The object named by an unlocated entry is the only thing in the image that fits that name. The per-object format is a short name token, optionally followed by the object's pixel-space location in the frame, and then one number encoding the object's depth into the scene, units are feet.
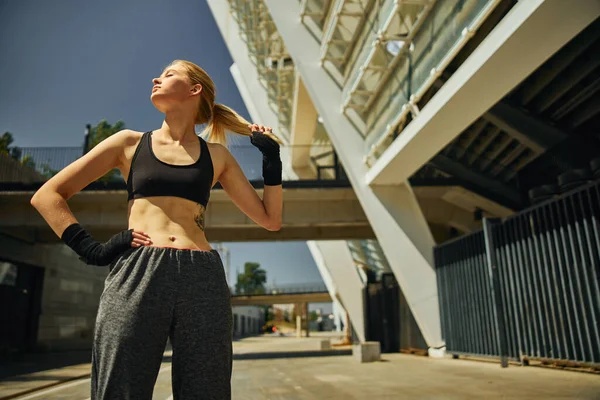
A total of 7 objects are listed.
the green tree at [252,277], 398.21
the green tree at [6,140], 99.36
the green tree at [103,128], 118.37
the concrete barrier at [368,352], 47.26
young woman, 6.00
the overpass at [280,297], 202.08
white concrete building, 28.02
